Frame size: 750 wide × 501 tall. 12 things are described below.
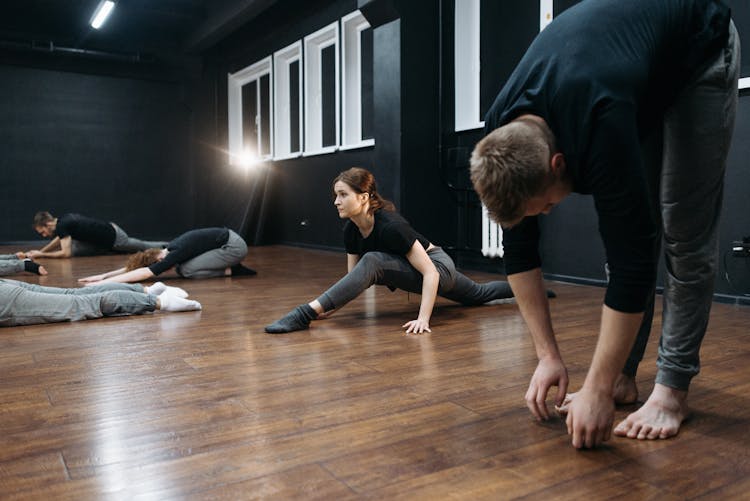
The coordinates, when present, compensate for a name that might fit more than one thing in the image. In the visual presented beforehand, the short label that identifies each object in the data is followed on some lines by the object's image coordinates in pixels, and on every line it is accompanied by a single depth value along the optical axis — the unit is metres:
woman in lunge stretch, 2.80
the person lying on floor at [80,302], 2.93
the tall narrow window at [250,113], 9.09
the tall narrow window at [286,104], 8.32
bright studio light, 9.20
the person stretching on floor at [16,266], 5.00
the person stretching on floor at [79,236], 6.29
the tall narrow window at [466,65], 5.30
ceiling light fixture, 7.86
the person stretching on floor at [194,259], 4.22
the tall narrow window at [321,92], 7.40
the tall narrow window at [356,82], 6.76
